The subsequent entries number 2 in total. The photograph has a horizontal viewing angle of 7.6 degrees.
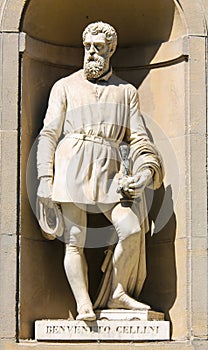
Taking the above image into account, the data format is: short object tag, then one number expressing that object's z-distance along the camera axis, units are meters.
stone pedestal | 10.07
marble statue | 10.28
